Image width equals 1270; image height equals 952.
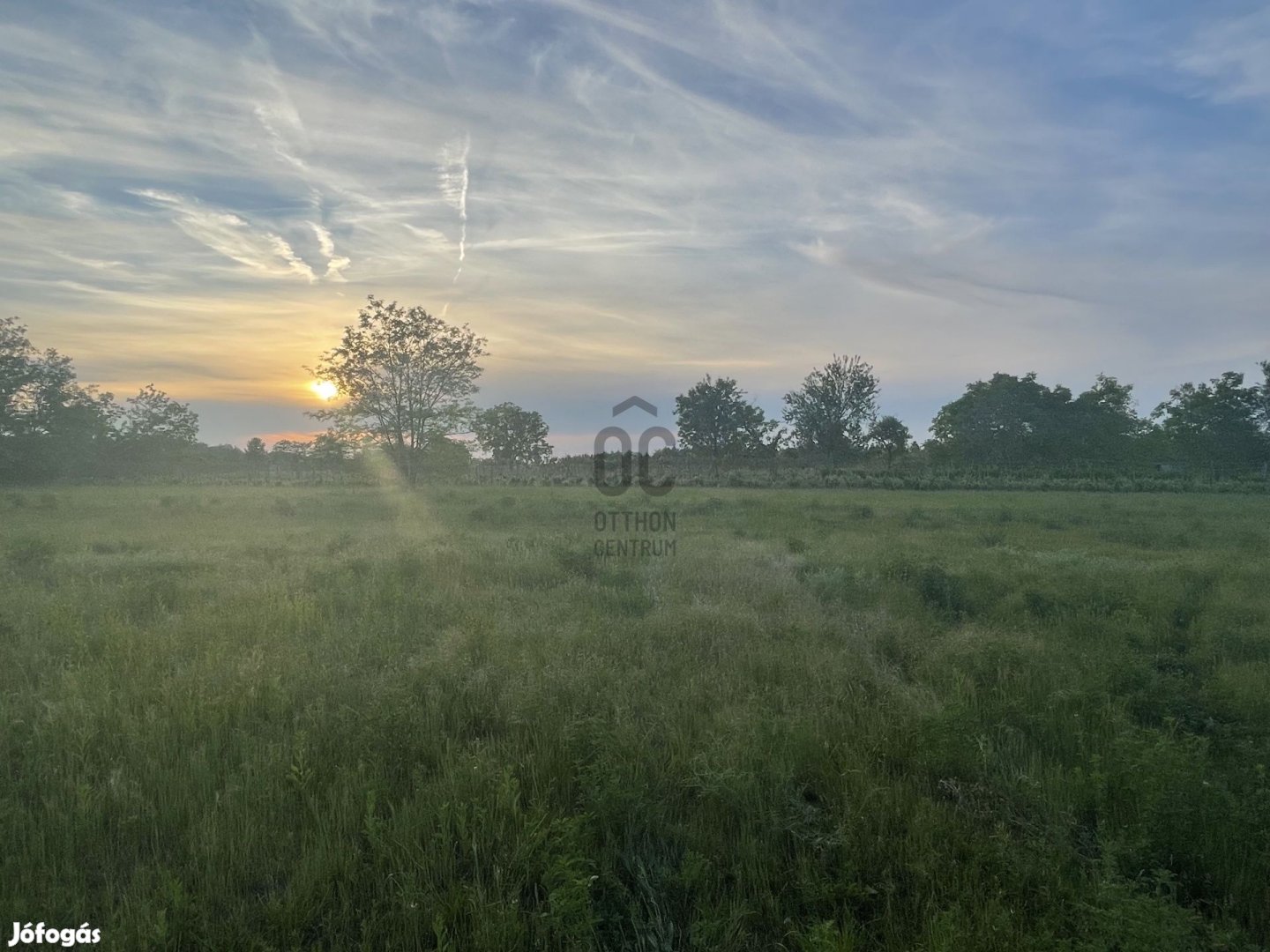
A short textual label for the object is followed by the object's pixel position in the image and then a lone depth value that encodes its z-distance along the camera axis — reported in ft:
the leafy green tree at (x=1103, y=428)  179.63
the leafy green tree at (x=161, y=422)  183.83
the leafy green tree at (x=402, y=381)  118.73
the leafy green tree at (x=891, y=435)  195.11
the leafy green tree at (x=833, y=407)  198.39
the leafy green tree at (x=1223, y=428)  156.56
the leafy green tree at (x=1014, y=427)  178.81
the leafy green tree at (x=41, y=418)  136.26
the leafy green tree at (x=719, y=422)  208.44
